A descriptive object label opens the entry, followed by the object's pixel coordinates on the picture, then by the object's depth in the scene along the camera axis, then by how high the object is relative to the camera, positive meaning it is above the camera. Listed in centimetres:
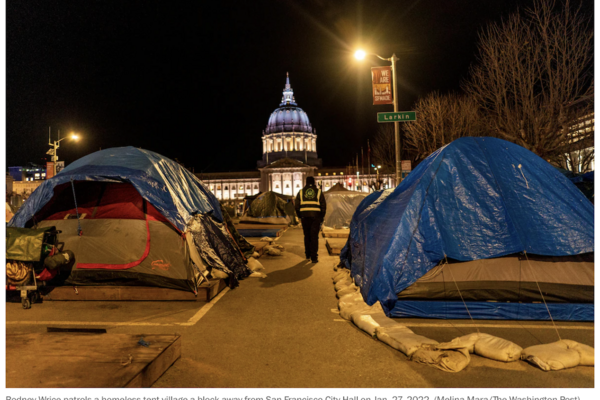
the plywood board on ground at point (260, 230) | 1803 -109
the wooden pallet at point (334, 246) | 1140 -114
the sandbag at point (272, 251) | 1128 -122
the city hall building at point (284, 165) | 11712 +1196
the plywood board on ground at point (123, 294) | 618 -130
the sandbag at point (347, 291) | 628 -130
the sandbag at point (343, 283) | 679 -129
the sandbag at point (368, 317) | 462 -132
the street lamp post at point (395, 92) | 1345 +372
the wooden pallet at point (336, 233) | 1590 -106
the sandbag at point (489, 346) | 376 -132
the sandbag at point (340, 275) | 742 -127
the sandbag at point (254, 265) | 848 -122
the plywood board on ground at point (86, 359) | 301 -122
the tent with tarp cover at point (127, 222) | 631 -23
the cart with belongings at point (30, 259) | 573 -71
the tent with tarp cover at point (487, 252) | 502 -57
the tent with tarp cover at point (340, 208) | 2117 -10
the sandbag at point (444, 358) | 359 -136
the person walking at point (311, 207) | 963 -1
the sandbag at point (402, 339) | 392 -133
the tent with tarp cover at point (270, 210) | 2664 -21
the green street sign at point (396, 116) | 1192 +262
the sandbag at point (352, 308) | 520 -132
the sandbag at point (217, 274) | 692 -113
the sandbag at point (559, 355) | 358 -134
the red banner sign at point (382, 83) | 1307 +389
